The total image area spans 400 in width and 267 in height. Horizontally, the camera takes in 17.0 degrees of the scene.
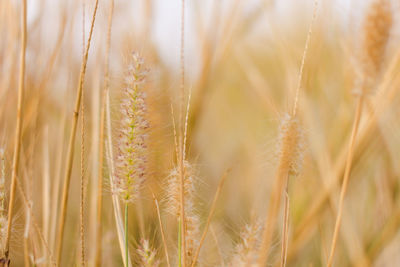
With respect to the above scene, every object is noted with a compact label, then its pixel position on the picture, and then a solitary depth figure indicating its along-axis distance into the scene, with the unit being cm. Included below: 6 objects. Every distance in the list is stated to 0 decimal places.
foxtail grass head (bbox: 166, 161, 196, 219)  70
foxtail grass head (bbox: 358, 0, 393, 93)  69
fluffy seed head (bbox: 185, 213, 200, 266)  71
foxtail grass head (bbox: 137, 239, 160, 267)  70
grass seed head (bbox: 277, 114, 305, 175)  65
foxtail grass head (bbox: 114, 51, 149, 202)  69
